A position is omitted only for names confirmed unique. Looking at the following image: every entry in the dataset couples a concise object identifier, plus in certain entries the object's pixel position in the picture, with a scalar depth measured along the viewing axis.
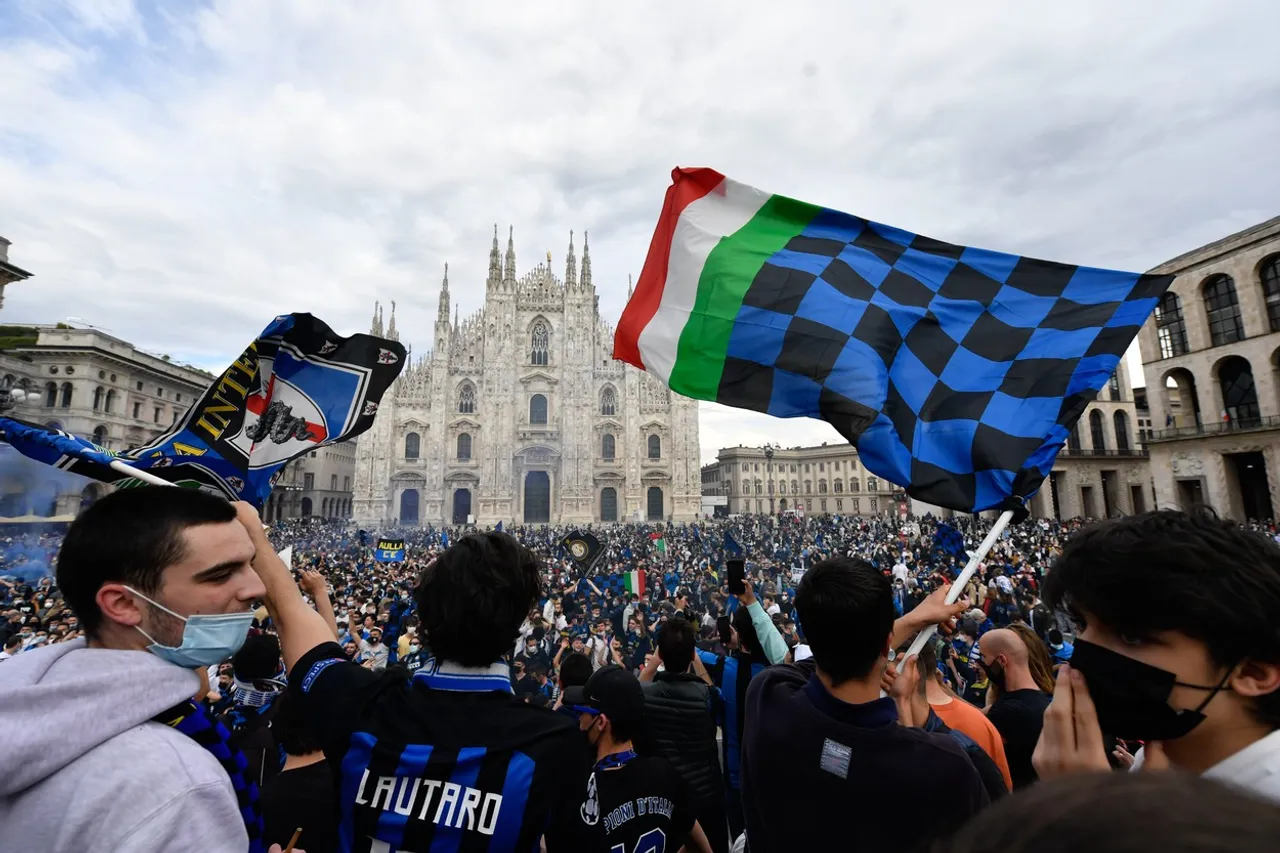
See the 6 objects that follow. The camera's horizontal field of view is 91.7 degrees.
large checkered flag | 2.90
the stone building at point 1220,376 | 19.25
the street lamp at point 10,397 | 8.47
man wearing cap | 2.29
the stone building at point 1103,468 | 30.72
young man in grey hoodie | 1.13
